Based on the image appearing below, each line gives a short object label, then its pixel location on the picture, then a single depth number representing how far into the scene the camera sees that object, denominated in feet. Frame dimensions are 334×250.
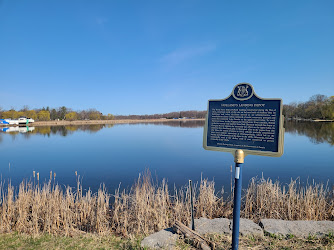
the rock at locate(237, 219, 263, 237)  16.07
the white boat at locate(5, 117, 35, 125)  284.33
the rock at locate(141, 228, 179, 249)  14.66
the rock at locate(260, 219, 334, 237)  15.70
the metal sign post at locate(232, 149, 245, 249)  12.97
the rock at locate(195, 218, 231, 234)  16.71
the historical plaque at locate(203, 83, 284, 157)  13.30
